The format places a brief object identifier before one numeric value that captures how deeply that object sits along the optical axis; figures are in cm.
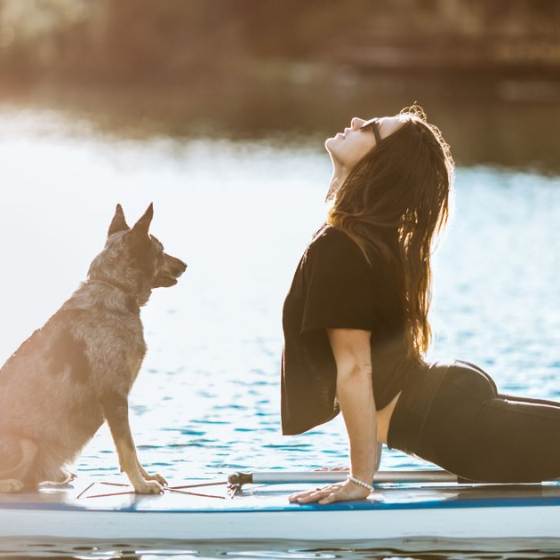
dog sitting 1003
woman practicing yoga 957
